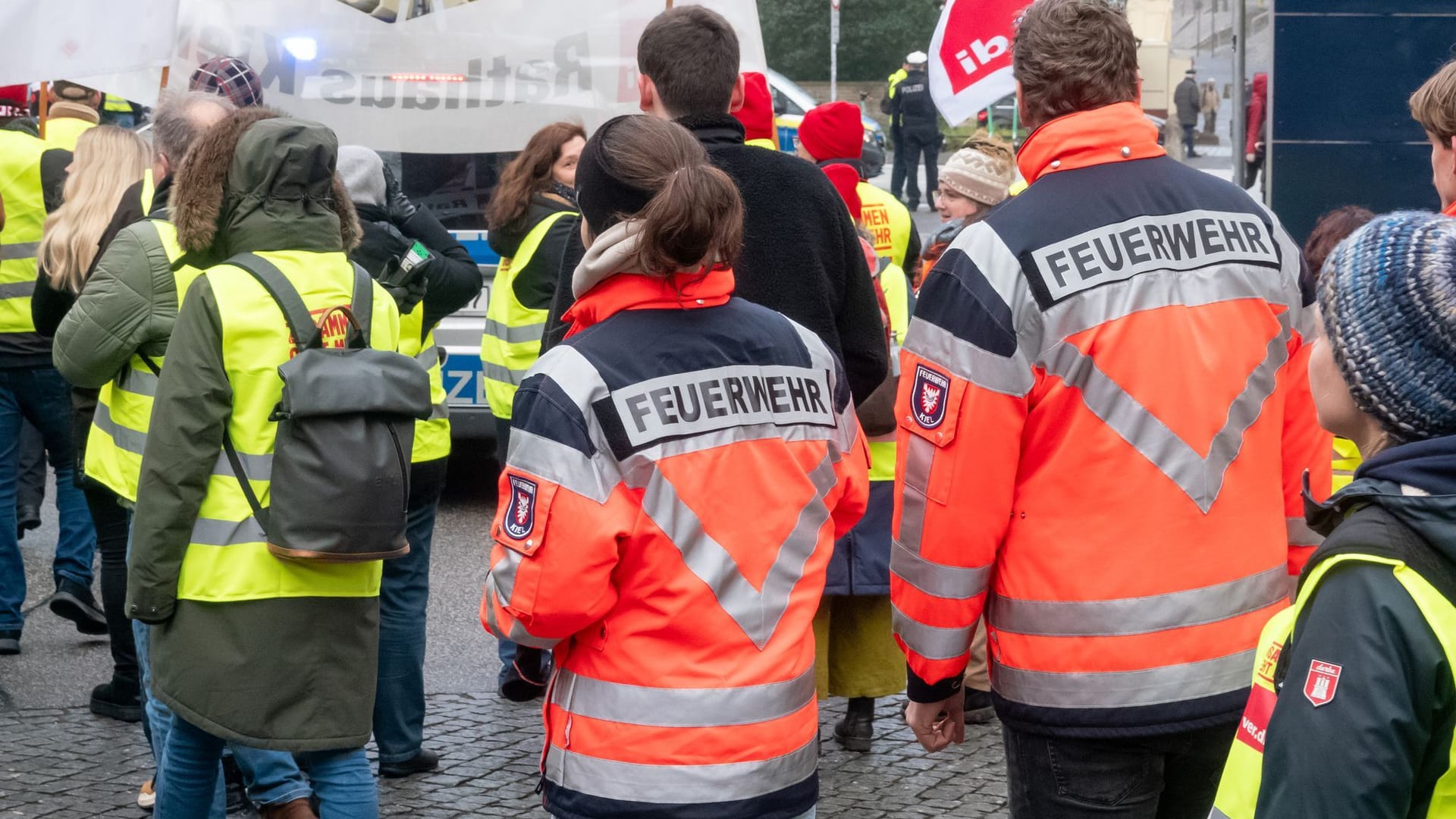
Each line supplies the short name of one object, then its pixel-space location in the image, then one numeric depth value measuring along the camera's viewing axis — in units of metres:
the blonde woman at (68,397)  4.98
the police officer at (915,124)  21.05
